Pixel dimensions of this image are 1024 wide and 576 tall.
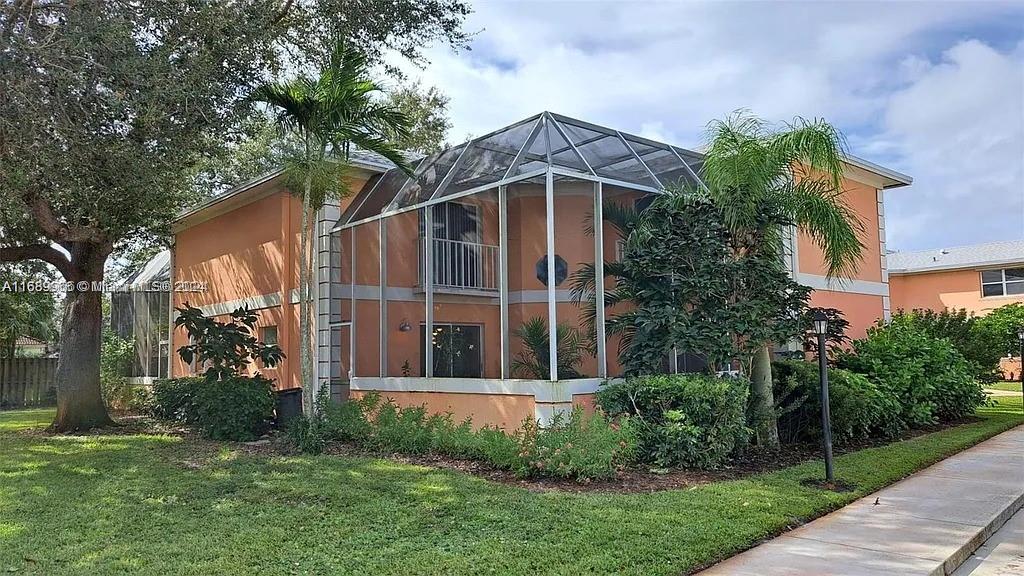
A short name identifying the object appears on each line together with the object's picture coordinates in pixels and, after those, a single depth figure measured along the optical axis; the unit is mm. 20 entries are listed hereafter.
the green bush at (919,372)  11219
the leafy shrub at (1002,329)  14130
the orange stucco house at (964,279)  24625
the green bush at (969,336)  13906
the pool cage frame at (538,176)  9164
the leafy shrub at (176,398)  13062
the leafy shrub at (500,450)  7758
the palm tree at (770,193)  8812
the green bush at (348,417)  9992
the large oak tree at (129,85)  7605
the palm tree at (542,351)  9289
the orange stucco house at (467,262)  9305
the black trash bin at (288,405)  11727
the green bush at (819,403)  9641
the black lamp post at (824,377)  7398
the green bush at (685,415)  7953
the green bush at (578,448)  7312
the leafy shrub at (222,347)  11680
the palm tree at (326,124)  9719
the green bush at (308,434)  9609
